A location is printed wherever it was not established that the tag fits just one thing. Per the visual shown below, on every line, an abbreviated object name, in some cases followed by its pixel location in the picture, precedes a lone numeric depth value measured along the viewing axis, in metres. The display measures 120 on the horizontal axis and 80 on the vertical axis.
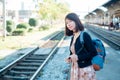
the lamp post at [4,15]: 16.02
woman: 2.64
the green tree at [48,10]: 33.30
